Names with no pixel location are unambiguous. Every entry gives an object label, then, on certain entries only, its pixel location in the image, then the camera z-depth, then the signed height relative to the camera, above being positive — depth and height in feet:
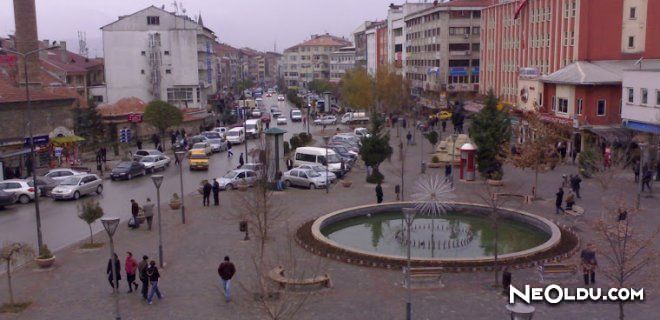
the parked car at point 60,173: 115.14 -16.07
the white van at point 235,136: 186.29 -16.40
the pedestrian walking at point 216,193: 95.37 -16.38
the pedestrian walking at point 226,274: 53.42 -15.58
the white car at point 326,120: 241.55 -16.23
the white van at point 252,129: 195.11 -15.21
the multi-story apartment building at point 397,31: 306.14 +20.48
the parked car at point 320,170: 113.91 -16.33
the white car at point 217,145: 170.64 -17.29
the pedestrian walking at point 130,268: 56.65 -15.89
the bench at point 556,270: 57.52 -16.98
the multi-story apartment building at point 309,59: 578.54 +14.52
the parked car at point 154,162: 133.80 -16.99
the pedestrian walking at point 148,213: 80.12 -16.06
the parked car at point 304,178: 110.44 -16.98
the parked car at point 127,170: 124.06 -17.09
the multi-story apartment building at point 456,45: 238.89 +9.98
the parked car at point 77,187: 104.37 -16.99
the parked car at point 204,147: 157.84 -16.28
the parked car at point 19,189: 102.22 -16.44
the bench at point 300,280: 55.52 -17.01
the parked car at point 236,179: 110.73 -16.85
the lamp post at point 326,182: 106.54 -17.22
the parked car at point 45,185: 108.37 -16.90
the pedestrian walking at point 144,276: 54.13 -15.83
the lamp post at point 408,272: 47.66 -14.18
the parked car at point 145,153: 140.00 -15.81
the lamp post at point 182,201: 84.86 -13.14
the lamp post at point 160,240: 64.08 -15.53
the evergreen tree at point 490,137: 110.83 -10.67
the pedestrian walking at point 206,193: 95.35 -16.33
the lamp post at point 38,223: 69.88 -14.85
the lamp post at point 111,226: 48.52 -10.68
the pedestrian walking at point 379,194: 91.91 -16.35
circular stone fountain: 63.62 -18.79
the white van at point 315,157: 126.11 -15.77
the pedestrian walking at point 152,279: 53.57 -15.95
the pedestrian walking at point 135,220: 81.10 -17.17
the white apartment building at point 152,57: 232.94 +7.51
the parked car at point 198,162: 137.69 -17.22
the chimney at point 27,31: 159.53 +11.88
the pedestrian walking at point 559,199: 84.33 -16.02
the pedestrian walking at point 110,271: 54.88 -15.82
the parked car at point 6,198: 97.08 -16.96
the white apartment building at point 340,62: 476.13 +9.66
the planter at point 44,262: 65.00 -17.53
